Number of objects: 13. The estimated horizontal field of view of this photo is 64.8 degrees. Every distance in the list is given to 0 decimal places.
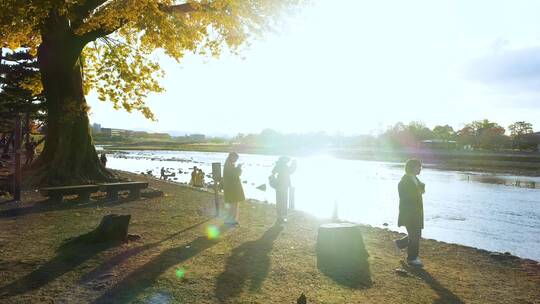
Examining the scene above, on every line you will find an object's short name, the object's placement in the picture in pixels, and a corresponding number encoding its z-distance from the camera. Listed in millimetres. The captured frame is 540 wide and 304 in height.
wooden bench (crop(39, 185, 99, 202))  13747
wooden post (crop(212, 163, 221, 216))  12898
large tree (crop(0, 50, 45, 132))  37250
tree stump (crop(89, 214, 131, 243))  8875
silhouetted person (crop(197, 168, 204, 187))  27822
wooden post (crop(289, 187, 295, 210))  16484
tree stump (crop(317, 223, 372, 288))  8070
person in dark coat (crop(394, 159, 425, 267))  8836
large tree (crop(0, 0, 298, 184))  16406
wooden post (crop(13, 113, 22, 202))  13625
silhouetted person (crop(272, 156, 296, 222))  12633
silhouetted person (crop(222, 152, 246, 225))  11750
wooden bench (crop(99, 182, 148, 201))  15055
